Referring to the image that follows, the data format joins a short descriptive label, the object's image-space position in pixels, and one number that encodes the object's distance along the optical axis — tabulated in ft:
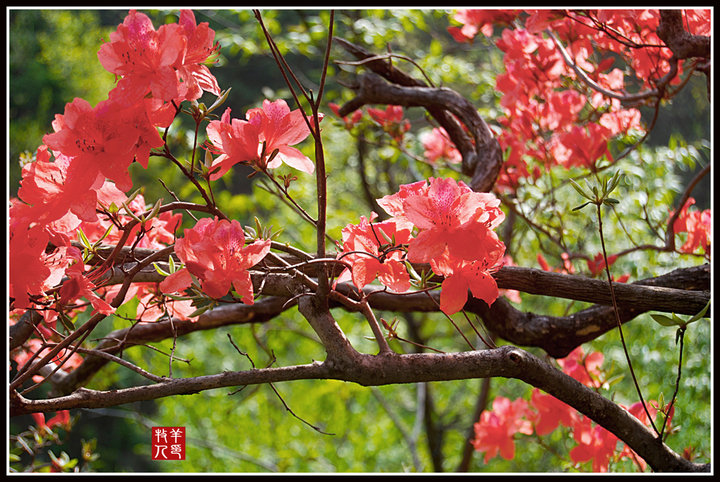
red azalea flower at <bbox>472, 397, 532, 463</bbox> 7.51
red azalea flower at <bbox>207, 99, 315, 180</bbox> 5.52
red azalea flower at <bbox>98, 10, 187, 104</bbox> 5.46
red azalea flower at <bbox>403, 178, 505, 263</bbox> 5.50
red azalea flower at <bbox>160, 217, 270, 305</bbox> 5.44
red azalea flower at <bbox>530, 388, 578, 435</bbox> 6.50
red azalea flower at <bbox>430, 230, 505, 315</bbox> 5.57
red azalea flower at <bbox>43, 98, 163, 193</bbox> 5.45
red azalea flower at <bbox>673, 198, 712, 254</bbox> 6.93
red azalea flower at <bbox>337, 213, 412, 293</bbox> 5.63
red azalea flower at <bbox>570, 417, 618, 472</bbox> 6.48
